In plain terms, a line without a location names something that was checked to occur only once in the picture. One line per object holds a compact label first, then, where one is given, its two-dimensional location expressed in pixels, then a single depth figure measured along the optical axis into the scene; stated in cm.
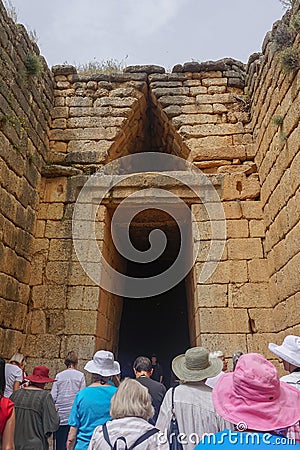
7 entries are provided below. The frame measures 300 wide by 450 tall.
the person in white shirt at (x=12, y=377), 414
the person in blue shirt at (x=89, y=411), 292
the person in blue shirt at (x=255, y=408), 155
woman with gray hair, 194
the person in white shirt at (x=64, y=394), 410
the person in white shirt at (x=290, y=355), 263
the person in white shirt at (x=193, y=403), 233
